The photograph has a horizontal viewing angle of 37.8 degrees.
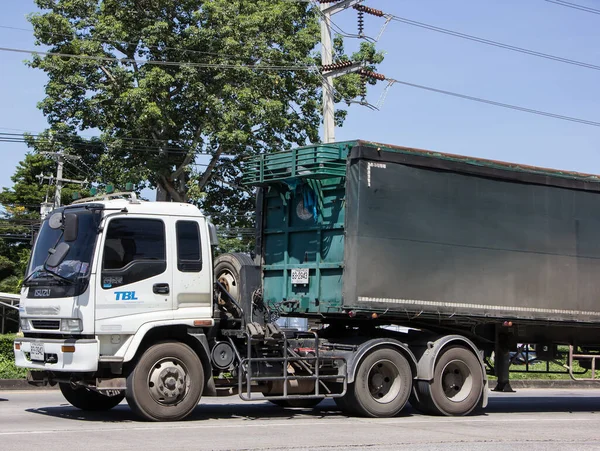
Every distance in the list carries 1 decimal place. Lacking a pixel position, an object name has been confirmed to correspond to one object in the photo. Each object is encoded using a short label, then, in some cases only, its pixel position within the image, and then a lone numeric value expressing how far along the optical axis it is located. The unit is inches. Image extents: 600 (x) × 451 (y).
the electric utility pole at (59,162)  1209.4
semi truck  422.0
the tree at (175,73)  1147.3
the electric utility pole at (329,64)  846.5
